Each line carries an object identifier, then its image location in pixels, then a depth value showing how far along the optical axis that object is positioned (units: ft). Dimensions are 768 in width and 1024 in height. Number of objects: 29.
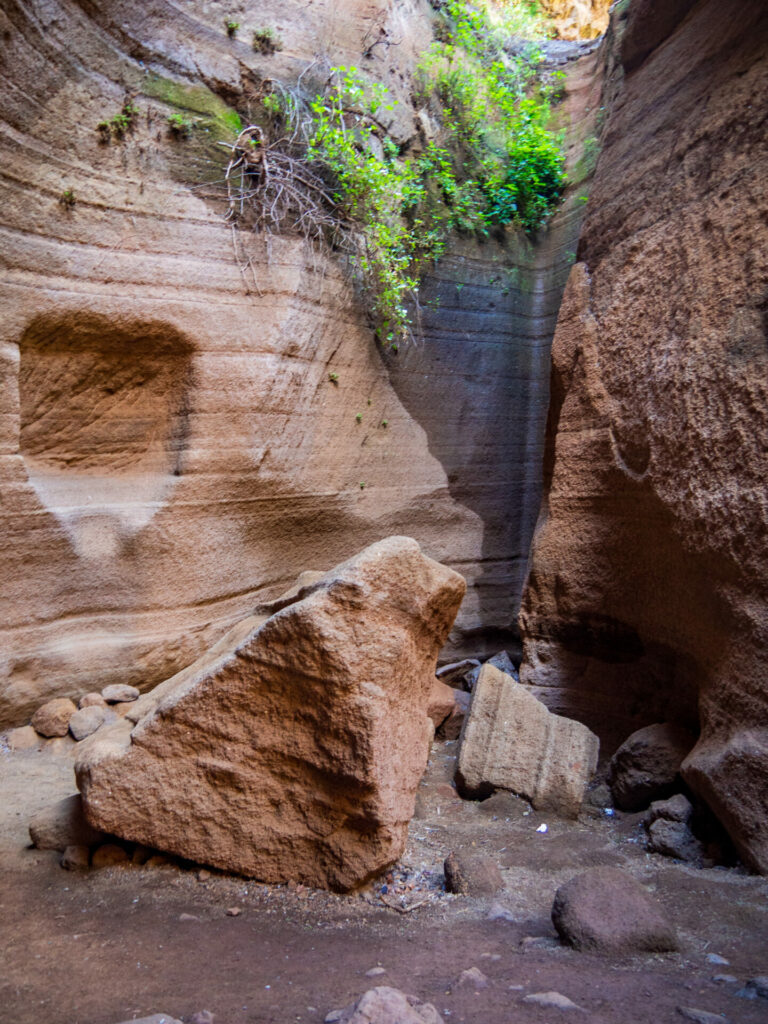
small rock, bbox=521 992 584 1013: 6.49
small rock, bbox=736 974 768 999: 6.65
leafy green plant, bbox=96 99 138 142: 15.03
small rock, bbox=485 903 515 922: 8.92
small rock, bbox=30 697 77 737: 14.11
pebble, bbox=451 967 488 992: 7.02
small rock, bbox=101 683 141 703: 14.92
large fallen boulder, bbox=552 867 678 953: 7.61
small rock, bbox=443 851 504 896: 9.58
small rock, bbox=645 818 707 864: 10.87
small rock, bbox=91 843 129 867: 9.71
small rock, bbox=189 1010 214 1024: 6.44
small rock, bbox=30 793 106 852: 9.93
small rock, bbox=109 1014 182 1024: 6.12
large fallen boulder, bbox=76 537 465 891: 9.30
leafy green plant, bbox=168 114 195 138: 16.03
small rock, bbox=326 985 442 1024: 5.95
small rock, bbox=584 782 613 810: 13.02
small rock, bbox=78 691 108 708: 14.73
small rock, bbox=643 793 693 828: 11.34
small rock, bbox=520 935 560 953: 7.88
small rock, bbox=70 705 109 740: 13.98
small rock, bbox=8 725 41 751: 13.93
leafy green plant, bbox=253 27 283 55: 17.46
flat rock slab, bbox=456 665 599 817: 12.71
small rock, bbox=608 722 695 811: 12.47
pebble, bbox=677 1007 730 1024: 6.20
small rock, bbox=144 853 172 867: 9.73
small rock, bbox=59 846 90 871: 9.64
